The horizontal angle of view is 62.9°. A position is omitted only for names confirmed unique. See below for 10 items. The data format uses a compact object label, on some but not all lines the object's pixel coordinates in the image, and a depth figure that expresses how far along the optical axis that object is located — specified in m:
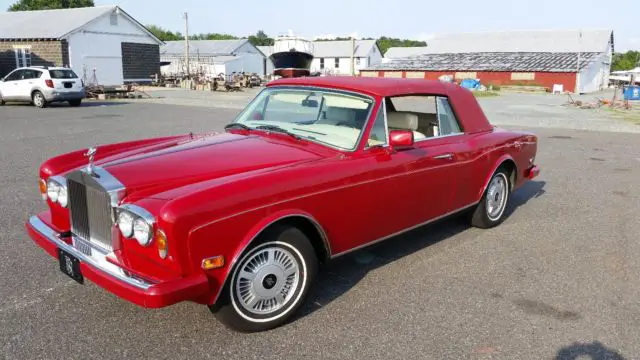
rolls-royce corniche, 2.95
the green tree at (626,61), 84.68
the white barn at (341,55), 74.62
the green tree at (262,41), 97.96
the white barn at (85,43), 30.47
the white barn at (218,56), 52.88
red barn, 46.72
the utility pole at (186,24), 35.25
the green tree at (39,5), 65.88
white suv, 18.72
